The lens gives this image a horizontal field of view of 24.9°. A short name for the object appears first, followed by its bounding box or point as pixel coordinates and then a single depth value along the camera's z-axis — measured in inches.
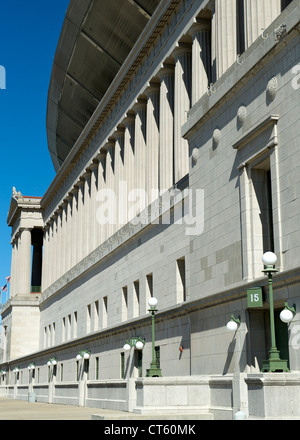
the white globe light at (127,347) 1449.8
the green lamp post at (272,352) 713.6
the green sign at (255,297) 880.3
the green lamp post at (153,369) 1060.5
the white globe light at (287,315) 762.8
